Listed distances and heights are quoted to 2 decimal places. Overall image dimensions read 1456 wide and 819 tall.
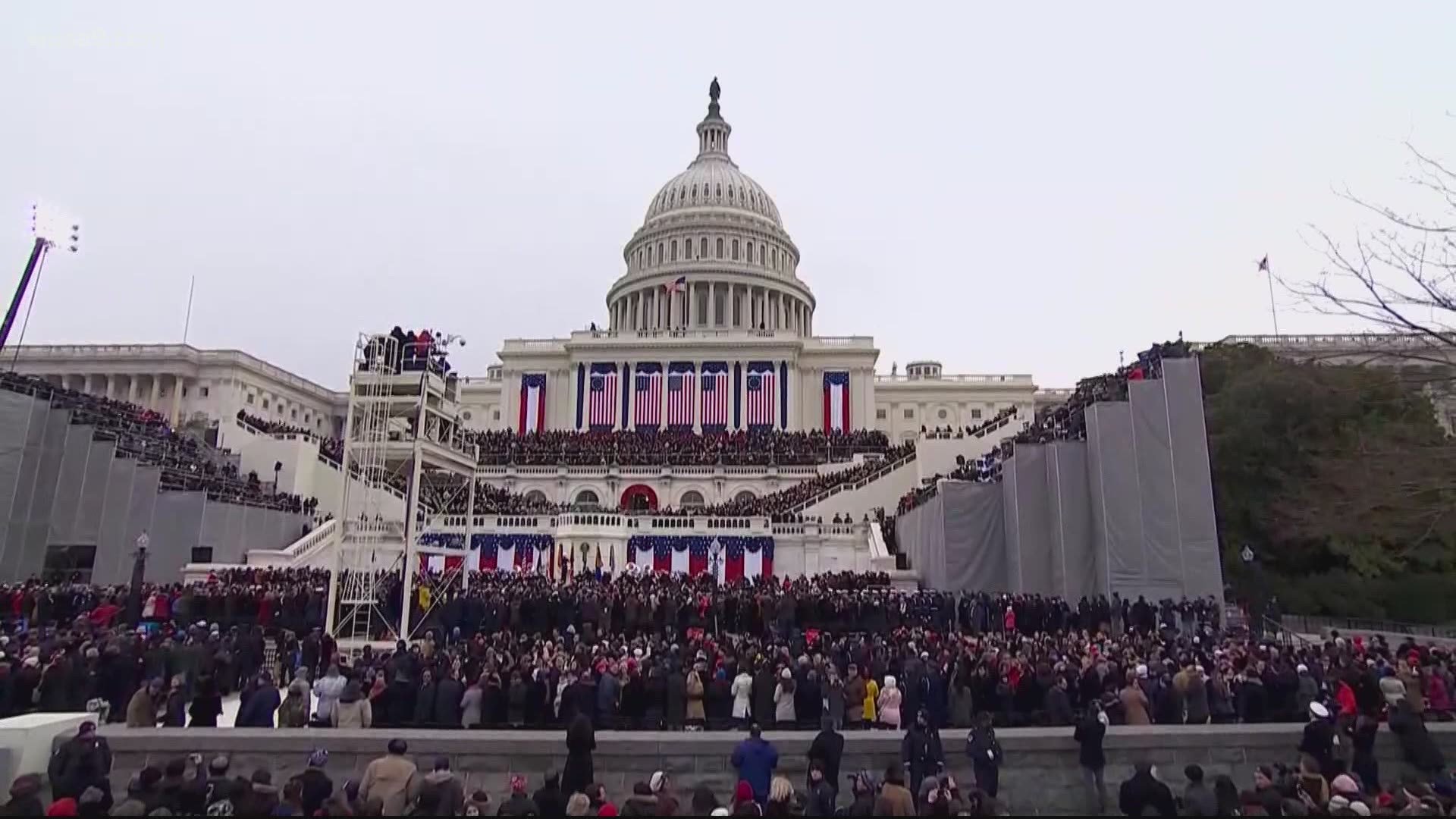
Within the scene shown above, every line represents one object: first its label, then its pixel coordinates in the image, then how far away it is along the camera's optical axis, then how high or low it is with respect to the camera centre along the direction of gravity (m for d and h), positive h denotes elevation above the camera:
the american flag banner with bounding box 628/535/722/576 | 35.34 +0.71
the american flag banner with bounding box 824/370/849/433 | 70.56 +14.46
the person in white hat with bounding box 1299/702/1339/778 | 9.28 -1.79
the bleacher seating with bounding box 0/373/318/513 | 32.25 +5.00
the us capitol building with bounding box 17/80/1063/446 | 69.81 +18.49
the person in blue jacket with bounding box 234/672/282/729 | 10.48 -1.80
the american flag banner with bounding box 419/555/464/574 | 31.38 +0.15
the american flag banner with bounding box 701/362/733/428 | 68.62 +14.48
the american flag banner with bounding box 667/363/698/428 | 67.75 +14.25
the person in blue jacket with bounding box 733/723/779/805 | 8.45 -1.92
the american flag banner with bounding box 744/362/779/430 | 68.00 +14.34
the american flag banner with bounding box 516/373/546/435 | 69.88 +13.77
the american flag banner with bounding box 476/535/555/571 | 34.81 +0.72
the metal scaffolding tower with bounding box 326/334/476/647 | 19.69 +3.11
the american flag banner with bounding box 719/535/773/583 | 35.41 +0.63
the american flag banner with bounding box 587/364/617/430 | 68.44 +13.96
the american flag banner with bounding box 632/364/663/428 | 68.38 +14.13
